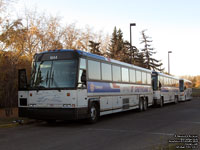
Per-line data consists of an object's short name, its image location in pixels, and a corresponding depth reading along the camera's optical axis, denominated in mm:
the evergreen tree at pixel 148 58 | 72188
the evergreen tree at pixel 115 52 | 41319
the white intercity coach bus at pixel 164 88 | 27002
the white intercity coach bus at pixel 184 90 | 39094
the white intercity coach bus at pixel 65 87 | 11773
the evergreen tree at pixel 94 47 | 44434
